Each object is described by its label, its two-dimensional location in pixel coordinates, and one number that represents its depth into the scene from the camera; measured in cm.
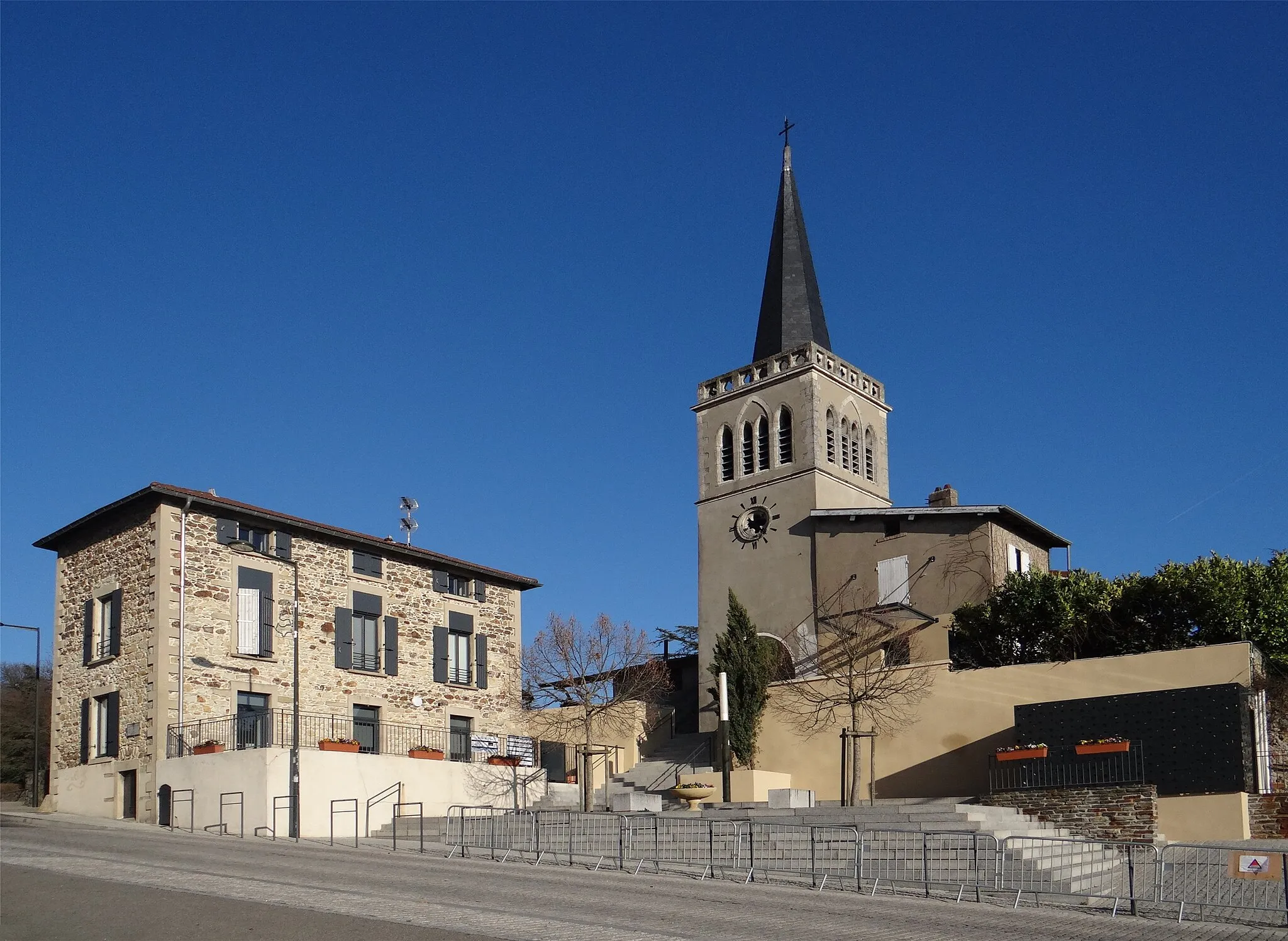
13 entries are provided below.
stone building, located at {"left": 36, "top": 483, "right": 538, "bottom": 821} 2816
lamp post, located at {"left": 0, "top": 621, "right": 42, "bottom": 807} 3177
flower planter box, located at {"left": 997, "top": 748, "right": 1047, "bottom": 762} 2405
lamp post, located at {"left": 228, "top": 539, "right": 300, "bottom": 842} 2497
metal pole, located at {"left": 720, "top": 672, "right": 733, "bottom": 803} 2653
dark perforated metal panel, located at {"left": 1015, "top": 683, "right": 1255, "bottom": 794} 2292
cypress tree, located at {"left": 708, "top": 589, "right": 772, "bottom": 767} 3181
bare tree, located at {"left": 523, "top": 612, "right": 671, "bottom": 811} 3519
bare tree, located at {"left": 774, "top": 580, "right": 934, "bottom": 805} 2906
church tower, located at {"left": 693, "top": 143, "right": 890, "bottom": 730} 3784
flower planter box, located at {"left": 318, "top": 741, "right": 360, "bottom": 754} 2750
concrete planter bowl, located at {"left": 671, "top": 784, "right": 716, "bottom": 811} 2677
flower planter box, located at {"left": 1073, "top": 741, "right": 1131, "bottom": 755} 2344
